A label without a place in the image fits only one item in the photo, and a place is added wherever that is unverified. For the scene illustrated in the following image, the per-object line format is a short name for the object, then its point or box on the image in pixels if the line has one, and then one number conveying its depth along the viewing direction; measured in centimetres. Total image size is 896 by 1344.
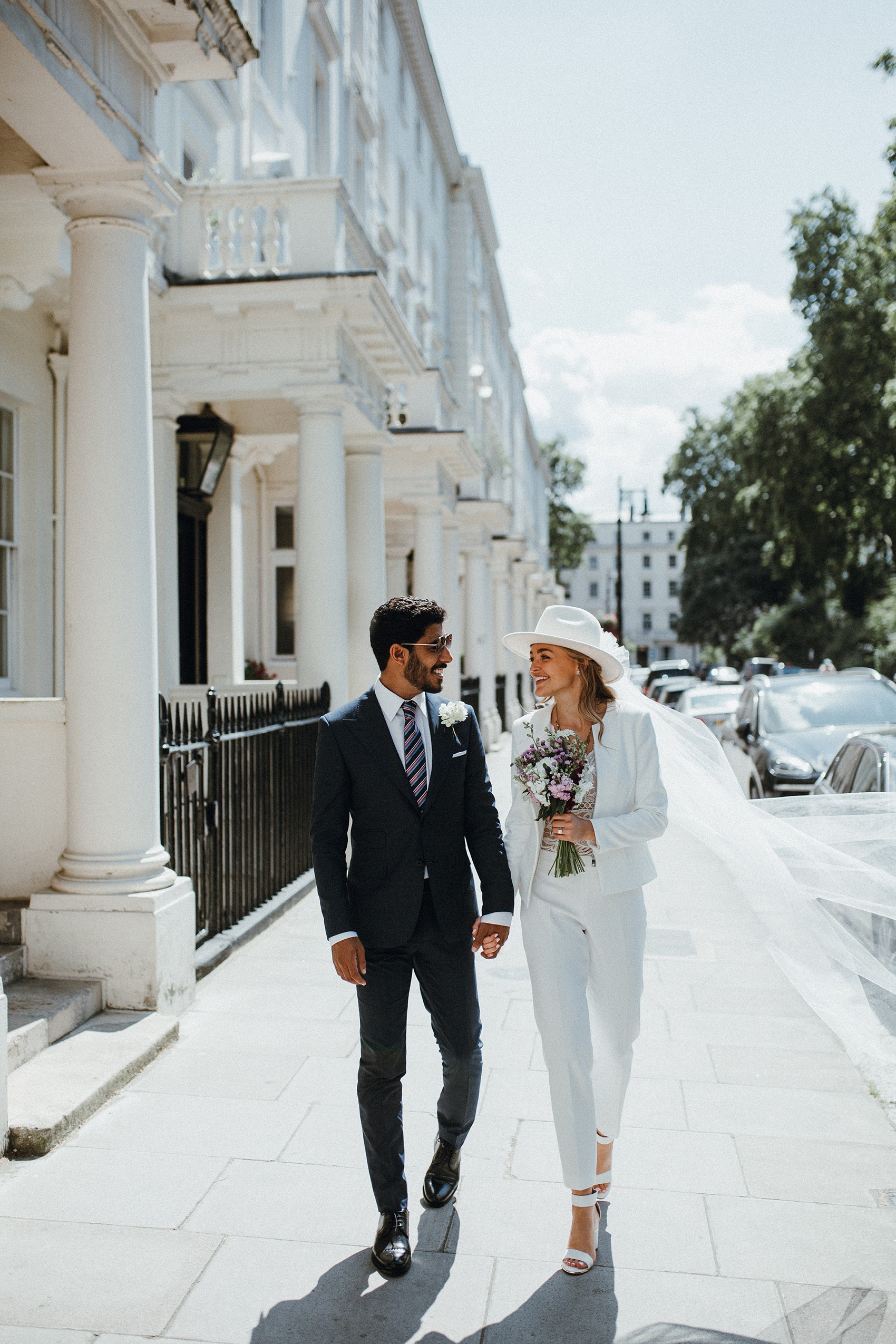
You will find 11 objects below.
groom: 345
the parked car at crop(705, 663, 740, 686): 4381
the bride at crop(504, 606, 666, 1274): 345
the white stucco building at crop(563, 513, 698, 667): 12781
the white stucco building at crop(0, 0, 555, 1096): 564
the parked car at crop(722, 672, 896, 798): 1111
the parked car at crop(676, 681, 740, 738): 1892
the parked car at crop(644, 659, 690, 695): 5297
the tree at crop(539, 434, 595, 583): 6738
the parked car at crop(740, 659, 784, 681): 4044
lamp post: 4657
